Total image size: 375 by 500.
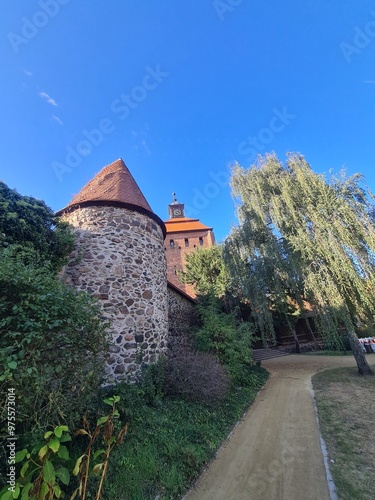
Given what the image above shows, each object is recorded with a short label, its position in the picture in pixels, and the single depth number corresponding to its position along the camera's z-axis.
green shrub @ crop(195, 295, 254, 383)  7.76
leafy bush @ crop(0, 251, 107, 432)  2.23
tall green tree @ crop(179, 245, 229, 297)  14.15
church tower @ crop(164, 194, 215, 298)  23.47
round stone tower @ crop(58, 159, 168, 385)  5.24
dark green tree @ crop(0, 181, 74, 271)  4.33
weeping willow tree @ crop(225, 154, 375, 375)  7.93
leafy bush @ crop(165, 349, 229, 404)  5.18
